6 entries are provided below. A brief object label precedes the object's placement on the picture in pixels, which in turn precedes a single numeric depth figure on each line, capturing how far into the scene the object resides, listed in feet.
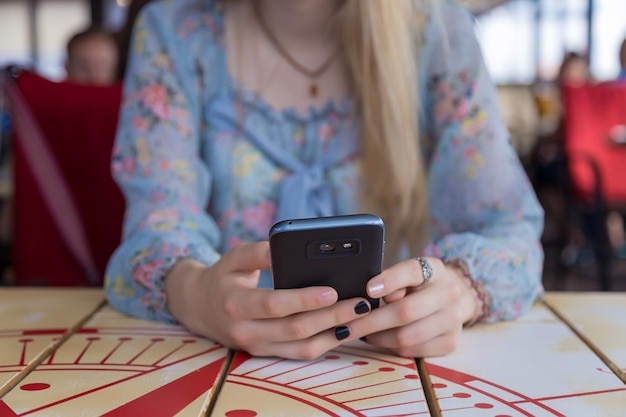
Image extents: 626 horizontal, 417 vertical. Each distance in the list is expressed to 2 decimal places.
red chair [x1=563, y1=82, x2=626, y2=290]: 10.96
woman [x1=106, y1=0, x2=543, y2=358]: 3.18
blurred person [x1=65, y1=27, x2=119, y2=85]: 8.48
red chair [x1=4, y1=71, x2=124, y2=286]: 5.01
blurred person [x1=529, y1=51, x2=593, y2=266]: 14.08
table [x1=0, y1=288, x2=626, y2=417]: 1.93
